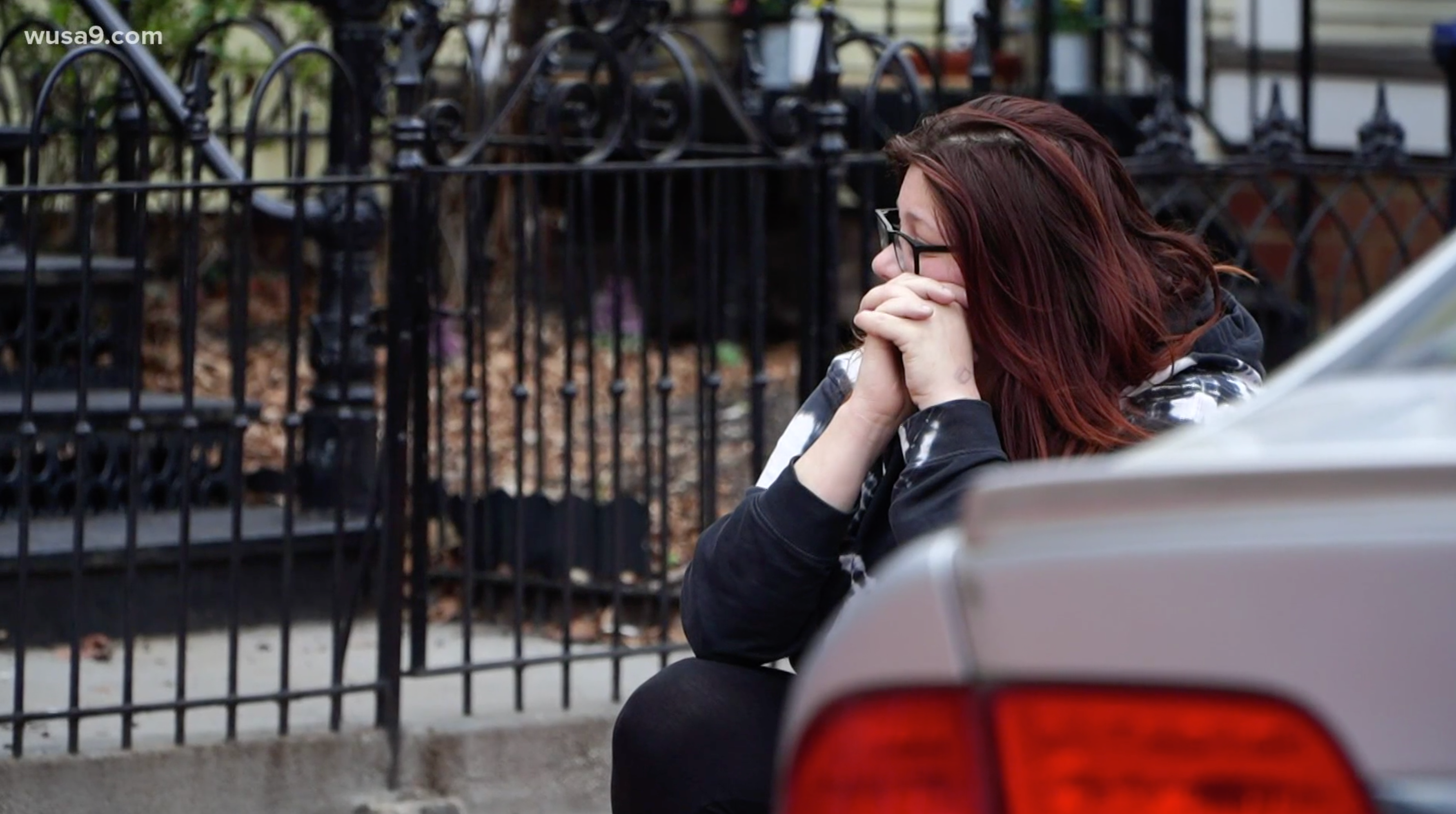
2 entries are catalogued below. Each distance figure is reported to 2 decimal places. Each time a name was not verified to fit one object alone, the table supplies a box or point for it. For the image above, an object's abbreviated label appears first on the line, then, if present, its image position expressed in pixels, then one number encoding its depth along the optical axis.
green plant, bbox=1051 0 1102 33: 20.86
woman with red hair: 5.27
